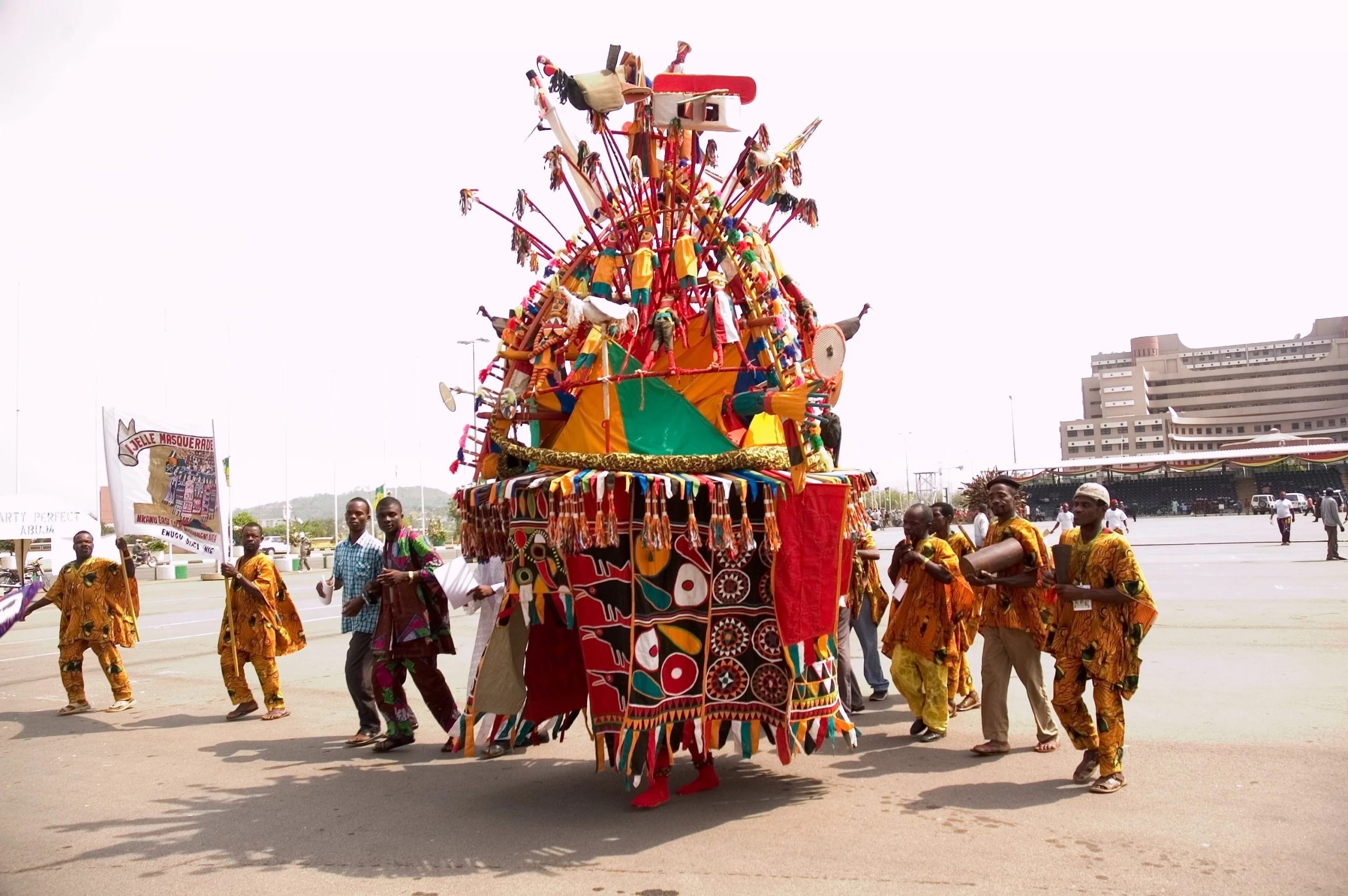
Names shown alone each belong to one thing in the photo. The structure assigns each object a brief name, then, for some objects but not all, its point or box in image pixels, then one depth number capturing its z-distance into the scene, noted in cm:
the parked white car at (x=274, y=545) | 4082
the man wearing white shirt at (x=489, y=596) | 748
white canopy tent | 2061
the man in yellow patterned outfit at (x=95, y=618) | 959
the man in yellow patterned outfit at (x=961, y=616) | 758
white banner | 895
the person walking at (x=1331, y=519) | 2147
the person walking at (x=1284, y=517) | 2727
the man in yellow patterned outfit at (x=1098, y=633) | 573
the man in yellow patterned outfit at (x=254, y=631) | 904
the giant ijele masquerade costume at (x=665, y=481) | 553
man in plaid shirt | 783
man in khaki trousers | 671
